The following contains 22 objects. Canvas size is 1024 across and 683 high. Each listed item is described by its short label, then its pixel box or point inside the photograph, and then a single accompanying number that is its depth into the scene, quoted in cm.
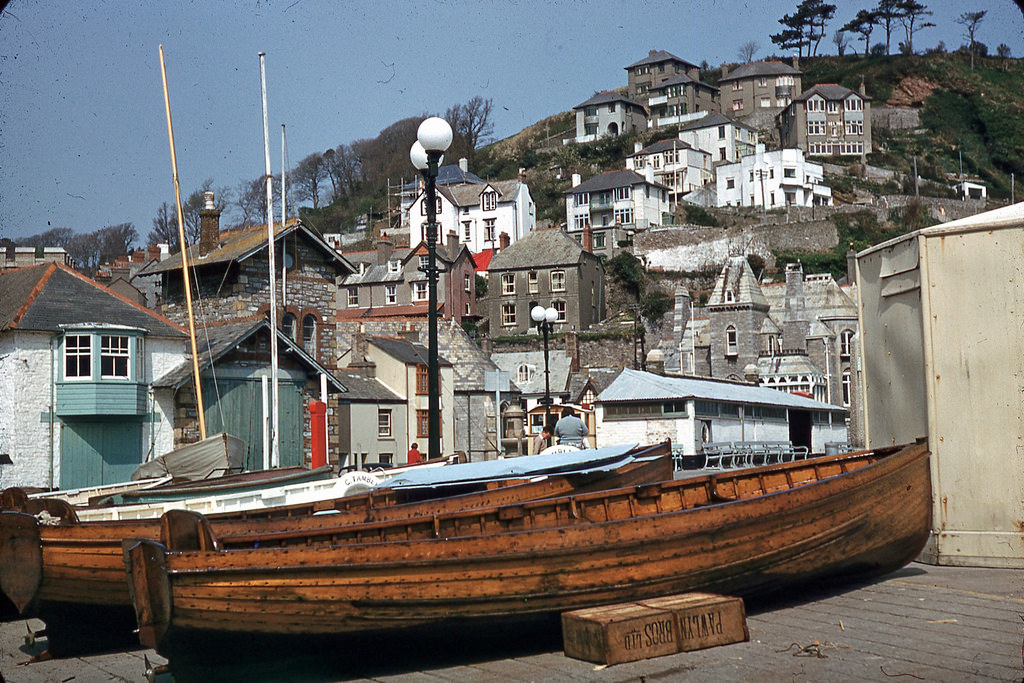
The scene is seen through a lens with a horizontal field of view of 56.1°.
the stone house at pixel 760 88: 11866
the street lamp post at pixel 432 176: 1345
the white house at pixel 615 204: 9150
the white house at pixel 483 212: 9025
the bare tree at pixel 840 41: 12950
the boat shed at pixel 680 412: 3831
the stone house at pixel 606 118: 11656
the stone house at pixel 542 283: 7256
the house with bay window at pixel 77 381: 2347
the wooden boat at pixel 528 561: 691
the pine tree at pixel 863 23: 11381
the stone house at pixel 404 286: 6912
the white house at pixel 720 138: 10706
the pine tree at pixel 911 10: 10975
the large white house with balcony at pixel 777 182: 9519
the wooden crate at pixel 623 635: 707
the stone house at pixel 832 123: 10625
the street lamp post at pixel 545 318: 2323
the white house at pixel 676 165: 10200
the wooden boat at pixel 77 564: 869
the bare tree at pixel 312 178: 12356
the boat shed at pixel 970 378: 998
